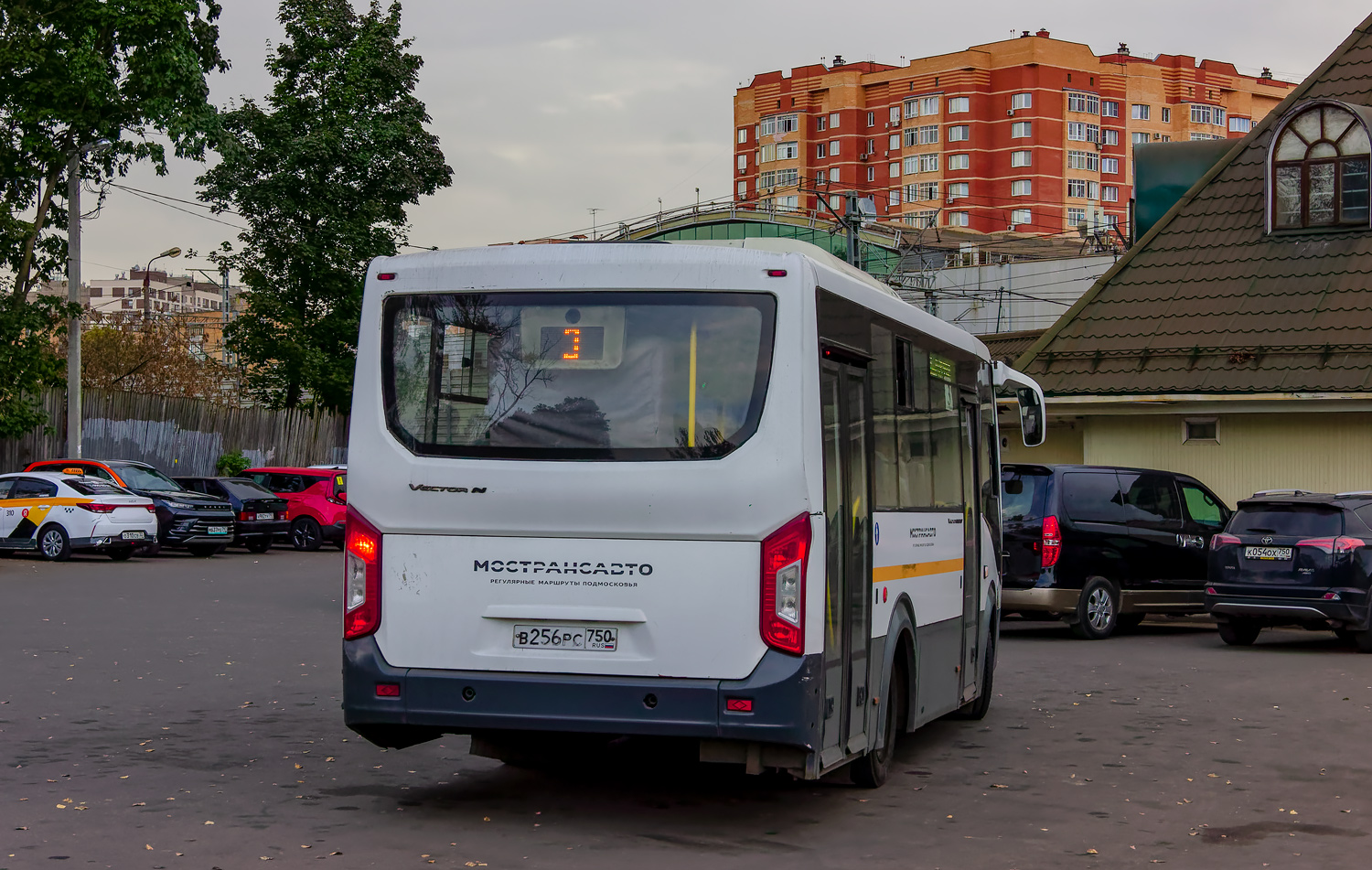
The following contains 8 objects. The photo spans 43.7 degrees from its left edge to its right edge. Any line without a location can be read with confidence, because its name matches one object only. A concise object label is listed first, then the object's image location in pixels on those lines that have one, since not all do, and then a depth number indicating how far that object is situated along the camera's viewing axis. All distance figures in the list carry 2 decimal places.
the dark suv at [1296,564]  17.33
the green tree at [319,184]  48.62
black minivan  18.22
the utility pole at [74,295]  36.59
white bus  7.68
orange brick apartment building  122.94
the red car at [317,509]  38.75
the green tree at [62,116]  35.19
